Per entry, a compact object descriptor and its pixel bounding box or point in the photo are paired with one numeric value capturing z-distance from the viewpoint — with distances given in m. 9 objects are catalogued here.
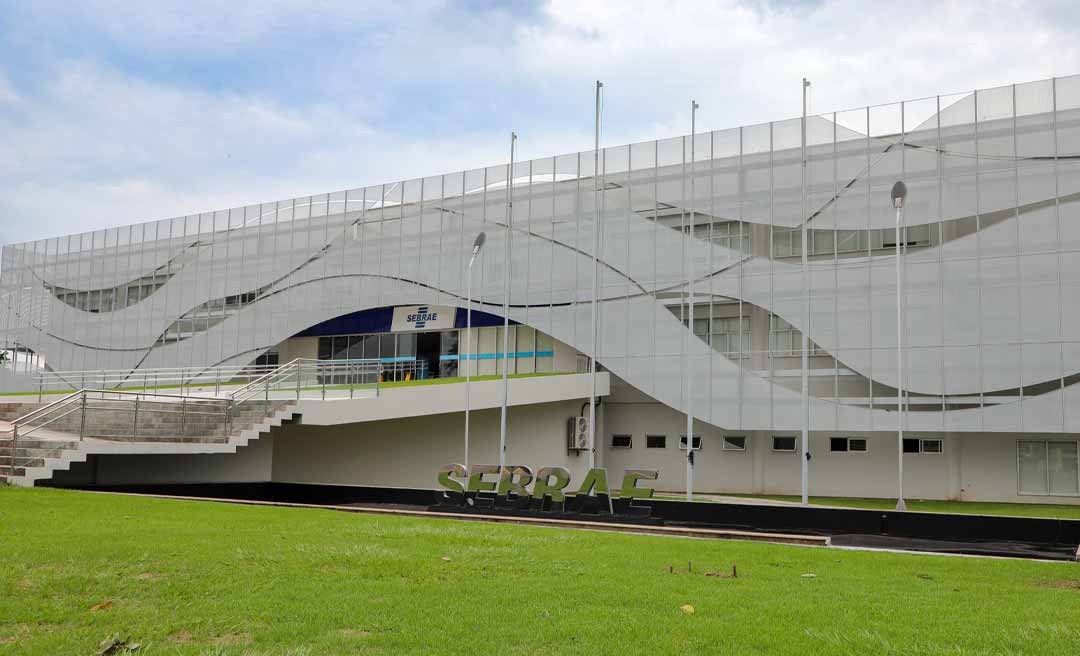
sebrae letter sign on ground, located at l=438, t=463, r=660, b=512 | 22.44
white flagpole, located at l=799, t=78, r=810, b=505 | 28.25
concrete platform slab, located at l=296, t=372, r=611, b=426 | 29.39
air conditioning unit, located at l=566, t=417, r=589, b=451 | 37.00
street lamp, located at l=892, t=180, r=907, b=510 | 26.45
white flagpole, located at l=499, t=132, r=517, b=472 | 31.41
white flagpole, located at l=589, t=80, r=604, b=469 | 30.03
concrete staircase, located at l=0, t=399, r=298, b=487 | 21.11
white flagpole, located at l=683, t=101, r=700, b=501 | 29.22
